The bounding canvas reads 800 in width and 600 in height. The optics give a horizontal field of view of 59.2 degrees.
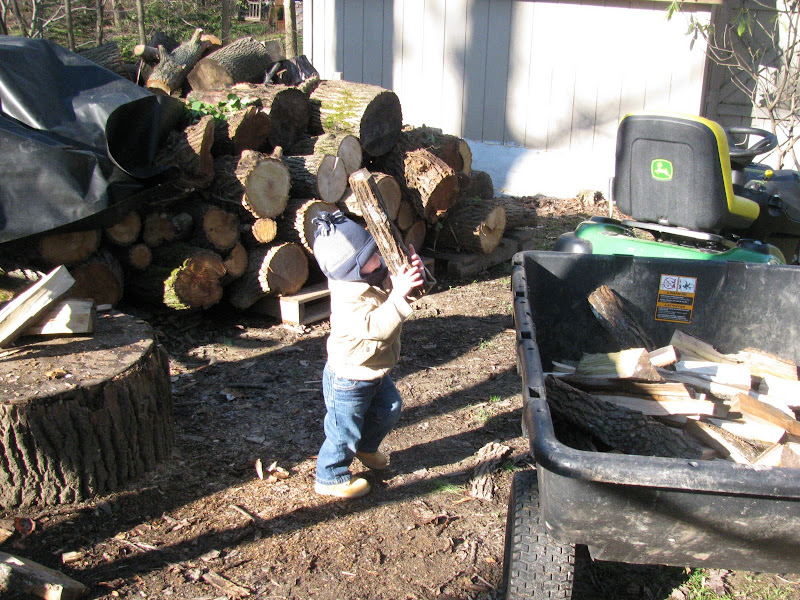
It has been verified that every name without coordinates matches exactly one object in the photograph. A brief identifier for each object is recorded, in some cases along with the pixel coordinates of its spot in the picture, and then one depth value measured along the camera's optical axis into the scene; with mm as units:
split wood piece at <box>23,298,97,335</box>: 3135
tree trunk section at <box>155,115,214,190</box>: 4539
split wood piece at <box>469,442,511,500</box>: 3127
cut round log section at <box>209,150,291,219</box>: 4672
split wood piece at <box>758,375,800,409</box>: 2797
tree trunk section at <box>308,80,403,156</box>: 5371
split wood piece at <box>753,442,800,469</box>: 2181
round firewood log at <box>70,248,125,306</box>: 4180
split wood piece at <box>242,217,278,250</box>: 4801
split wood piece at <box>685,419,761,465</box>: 2400
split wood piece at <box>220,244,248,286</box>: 4727
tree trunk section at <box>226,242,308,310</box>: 4742
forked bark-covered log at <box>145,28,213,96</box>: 5531
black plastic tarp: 3719
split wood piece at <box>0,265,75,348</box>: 3012
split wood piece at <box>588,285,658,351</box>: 3088
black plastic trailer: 1646
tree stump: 2746
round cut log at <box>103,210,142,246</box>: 4350
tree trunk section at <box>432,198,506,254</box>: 5977
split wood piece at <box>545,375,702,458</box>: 2254
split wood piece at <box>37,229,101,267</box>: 3973
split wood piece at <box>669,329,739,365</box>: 3133
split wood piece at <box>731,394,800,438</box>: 2484
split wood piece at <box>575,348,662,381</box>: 2709
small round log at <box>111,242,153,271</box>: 4480
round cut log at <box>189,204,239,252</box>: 4664
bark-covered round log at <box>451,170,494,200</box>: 6824
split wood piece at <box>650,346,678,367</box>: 2957
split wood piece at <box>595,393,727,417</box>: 2516
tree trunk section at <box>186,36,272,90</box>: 5605
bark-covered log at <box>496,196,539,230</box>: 6531
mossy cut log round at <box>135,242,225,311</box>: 4457
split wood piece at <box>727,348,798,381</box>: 2930
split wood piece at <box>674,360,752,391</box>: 2856
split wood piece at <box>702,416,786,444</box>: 2477
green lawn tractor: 3734
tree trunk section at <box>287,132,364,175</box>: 5129
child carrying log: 2701
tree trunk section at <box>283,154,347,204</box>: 4957
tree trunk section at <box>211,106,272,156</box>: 4880
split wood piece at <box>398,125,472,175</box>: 5741
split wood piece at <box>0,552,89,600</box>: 2330
